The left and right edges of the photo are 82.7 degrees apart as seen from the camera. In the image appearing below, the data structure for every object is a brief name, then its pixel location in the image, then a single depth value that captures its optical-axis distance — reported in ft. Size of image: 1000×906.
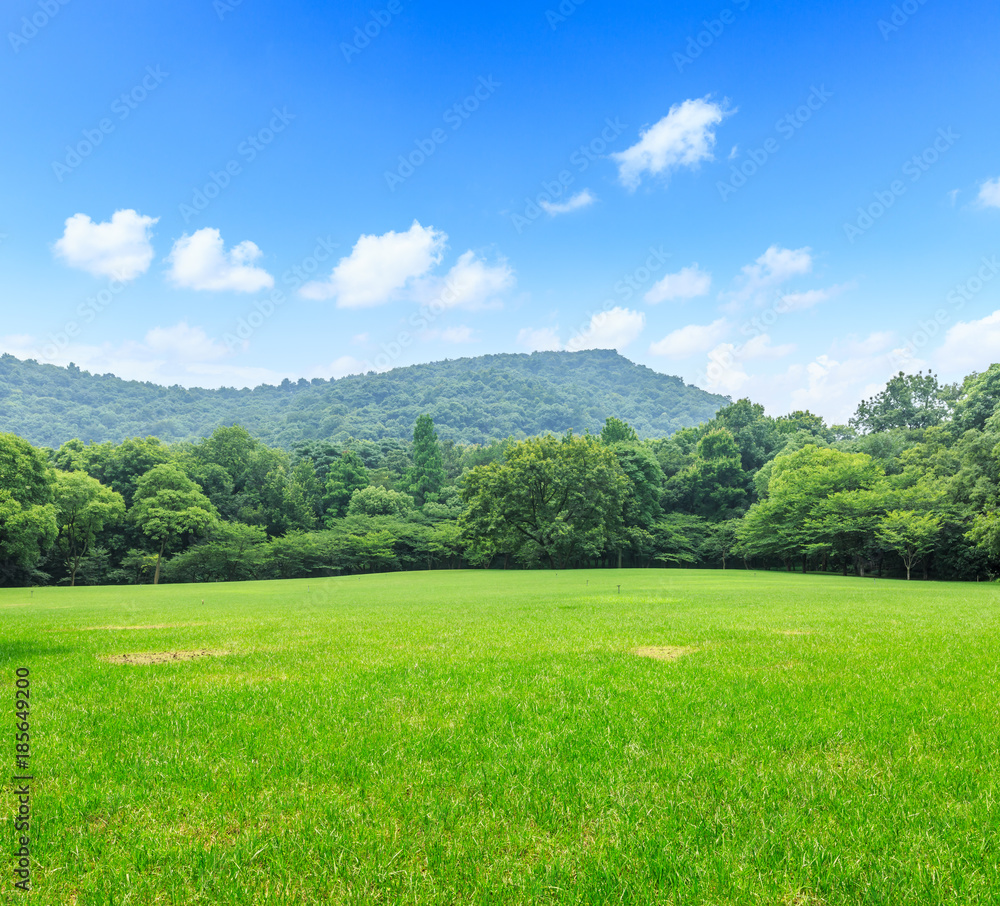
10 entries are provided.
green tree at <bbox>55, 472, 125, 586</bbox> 175.94
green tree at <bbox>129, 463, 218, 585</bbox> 188.03
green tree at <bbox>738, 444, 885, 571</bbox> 172.86
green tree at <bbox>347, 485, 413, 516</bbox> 235.81
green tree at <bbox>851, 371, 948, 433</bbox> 251.39
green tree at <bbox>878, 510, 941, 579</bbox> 143.74
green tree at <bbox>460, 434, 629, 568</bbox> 200.85
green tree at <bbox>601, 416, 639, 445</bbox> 268.82
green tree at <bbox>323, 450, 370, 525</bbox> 252.83
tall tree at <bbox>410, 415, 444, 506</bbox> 277.64
